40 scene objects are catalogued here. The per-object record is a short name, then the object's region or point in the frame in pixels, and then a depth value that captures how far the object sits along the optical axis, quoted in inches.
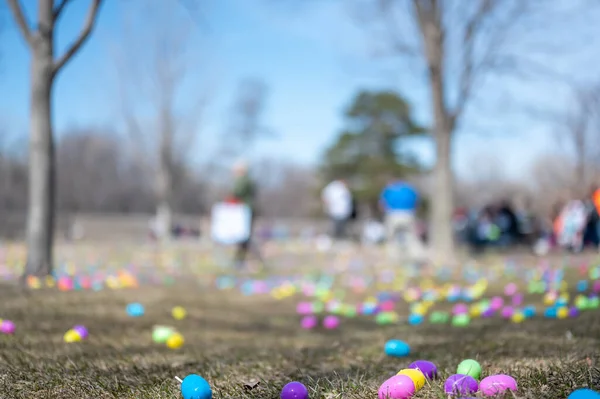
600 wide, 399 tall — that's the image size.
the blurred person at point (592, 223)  554.6
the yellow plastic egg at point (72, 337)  143.5
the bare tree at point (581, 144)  1016.9
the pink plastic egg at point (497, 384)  80.4
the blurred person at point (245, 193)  393.4
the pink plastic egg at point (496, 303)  218.3
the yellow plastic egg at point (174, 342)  148.3
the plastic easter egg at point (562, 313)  182.9
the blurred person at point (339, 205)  590.6
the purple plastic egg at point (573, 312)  182.7
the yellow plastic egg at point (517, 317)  181.6
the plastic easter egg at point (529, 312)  188.2
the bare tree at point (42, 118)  249.9
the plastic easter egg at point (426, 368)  97.2
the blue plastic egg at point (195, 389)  86.0
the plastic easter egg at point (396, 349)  129.0
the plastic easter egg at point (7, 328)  146.6
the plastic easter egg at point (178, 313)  198.8
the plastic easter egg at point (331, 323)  191.5
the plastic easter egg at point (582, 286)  240.2
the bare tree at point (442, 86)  456.8
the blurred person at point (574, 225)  549.0
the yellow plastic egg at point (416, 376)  88.3
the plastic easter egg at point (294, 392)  86.8
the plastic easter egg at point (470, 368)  94.0
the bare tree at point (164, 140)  978.1
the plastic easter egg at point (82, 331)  148.3
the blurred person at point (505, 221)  717.9
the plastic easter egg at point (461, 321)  181.8
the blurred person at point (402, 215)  436.8
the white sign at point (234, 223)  390.0
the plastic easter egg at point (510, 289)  260.8
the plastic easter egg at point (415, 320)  189.2
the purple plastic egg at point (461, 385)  81.5
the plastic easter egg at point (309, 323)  192.7
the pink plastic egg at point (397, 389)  83.8
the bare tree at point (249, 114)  1264.8
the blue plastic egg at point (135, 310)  193.9
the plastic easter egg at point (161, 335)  153.0
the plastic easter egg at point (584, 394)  70.1
